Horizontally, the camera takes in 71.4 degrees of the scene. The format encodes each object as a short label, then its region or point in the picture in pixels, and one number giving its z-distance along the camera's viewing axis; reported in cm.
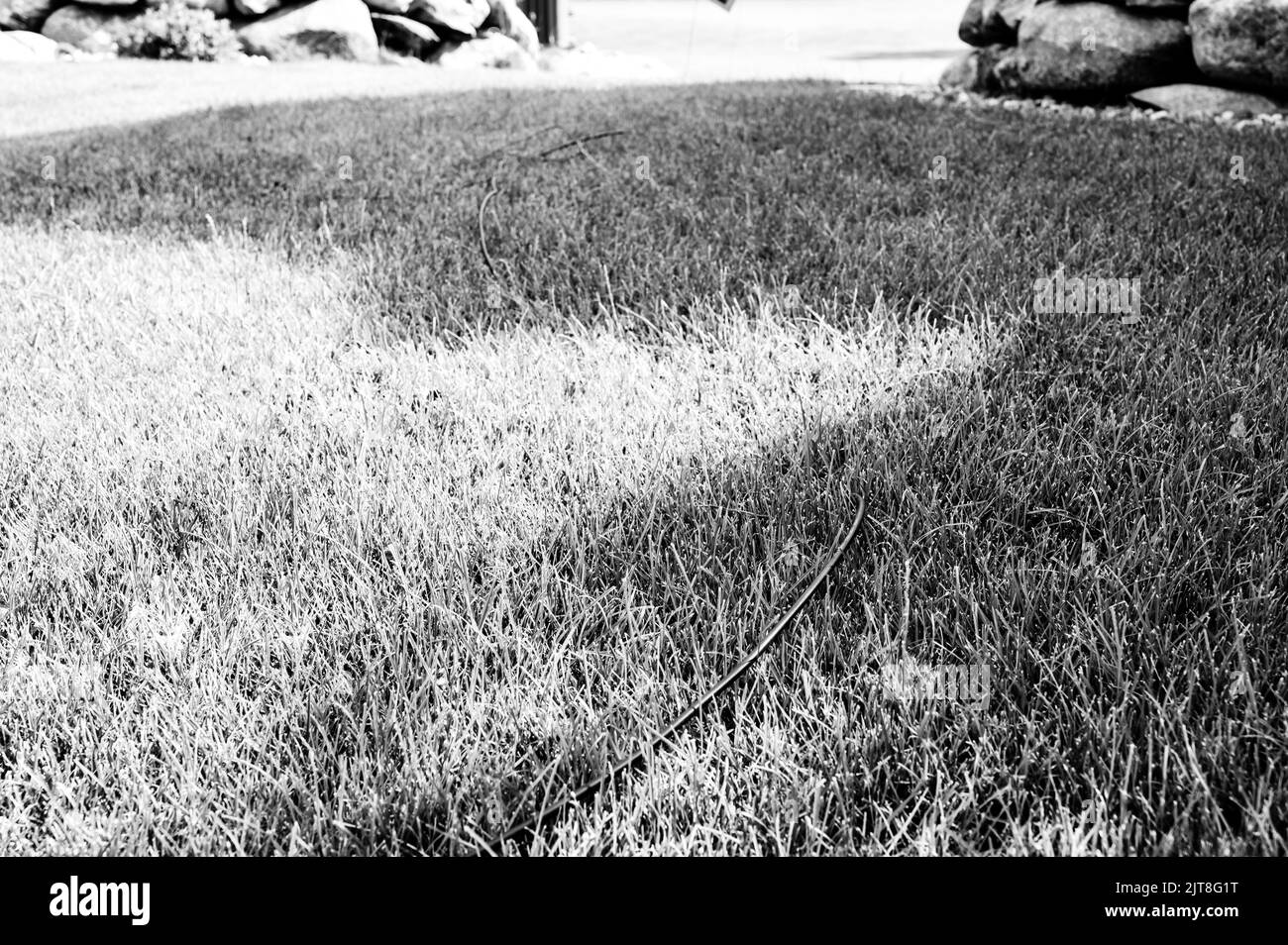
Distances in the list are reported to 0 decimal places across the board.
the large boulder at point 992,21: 837
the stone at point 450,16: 1620
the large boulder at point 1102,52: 743
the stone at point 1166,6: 744
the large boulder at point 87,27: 1443
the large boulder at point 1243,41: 673
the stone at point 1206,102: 704
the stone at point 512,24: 1766
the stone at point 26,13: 1467
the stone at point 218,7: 1477
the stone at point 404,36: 1595
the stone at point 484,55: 1597
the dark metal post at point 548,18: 2123
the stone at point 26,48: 1348
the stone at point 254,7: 1502
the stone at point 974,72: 846
